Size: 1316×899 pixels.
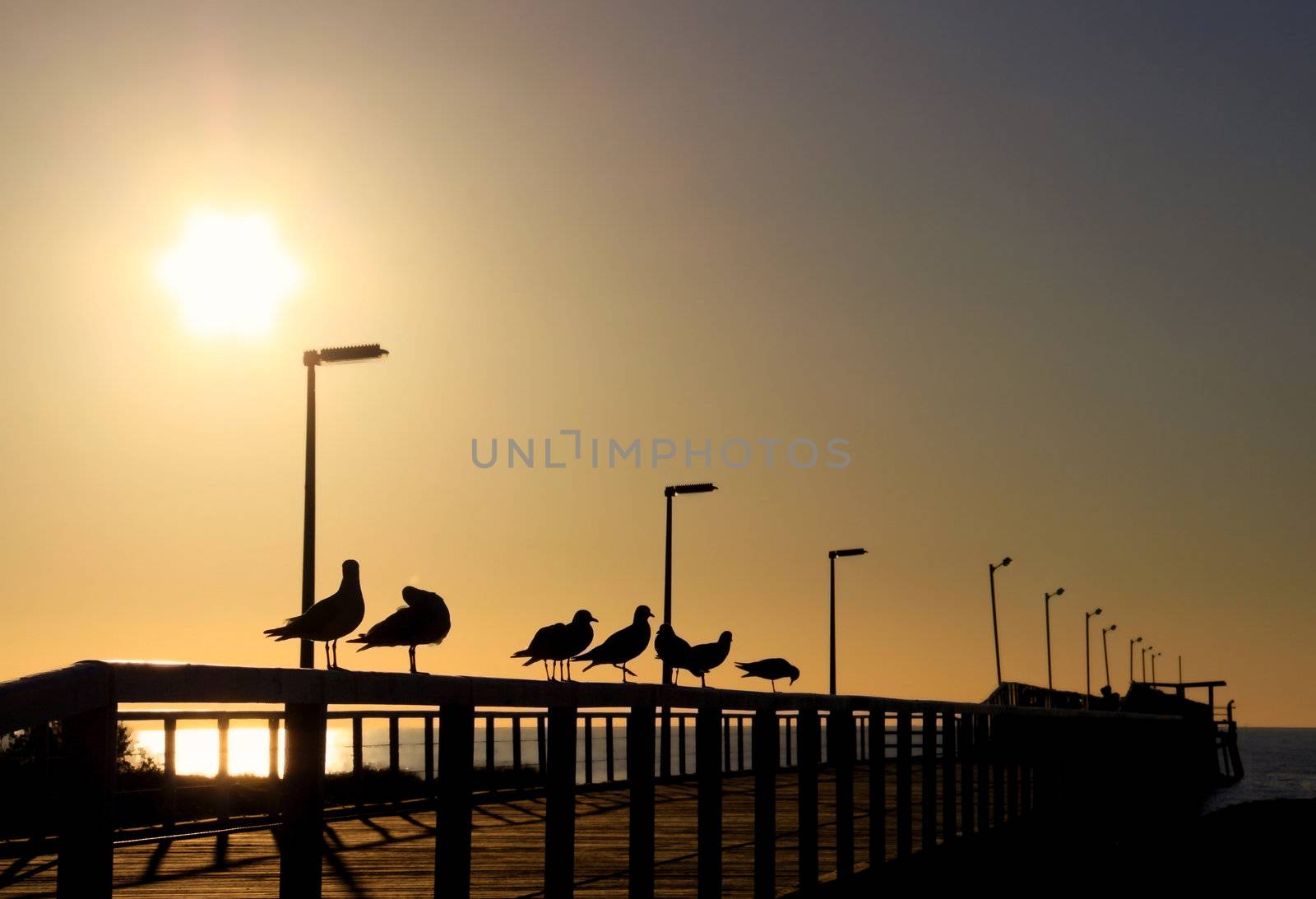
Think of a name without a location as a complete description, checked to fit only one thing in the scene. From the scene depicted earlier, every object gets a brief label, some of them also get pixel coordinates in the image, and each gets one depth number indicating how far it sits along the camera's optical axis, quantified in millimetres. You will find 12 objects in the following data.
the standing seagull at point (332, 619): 7797
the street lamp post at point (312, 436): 25281
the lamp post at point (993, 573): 73000
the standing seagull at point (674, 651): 16656
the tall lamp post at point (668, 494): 39344
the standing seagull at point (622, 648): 12938
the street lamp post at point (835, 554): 52688
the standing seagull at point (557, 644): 11148
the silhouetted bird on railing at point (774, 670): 21844
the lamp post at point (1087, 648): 121125
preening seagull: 8195
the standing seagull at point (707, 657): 16703
